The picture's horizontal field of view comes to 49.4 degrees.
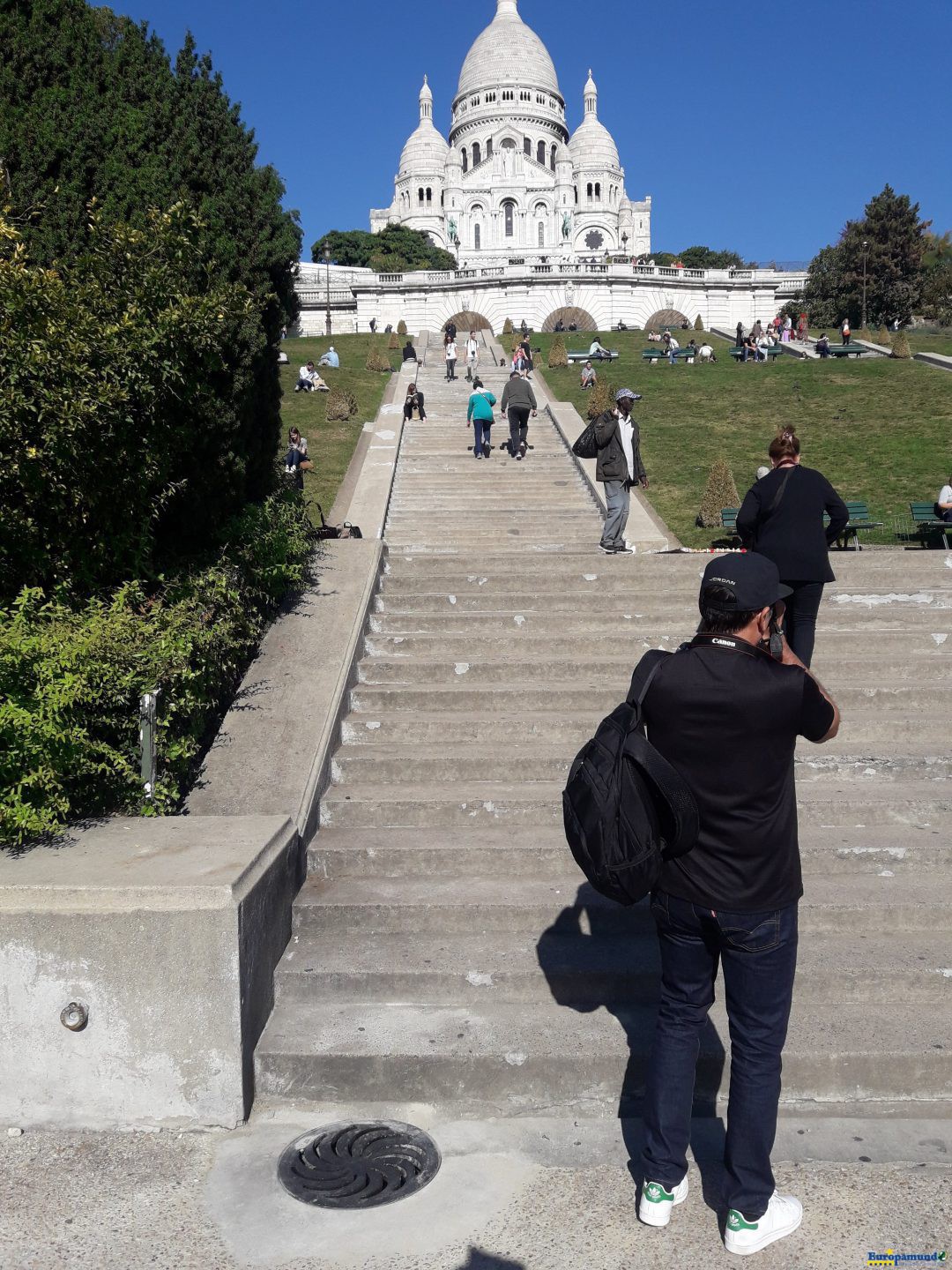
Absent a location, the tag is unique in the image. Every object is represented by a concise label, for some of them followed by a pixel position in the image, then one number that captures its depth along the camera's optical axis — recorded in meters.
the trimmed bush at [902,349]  32.62
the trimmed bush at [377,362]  32.25
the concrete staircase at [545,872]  3.74
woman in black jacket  6.21
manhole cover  3.25
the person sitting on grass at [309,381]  26.50
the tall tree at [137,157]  5.66
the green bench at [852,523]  12.73
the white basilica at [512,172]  106.75
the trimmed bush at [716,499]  14.60
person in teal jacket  15.80
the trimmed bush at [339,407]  22.03
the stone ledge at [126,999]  3.60
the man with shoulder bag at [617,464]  9.70
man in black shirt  2.96
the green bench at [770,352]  38.03
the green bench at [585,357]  36.28
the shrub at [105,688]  4.01
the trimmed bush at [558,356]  33.59
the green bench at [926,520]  12.99
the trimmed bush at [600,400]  20.78
